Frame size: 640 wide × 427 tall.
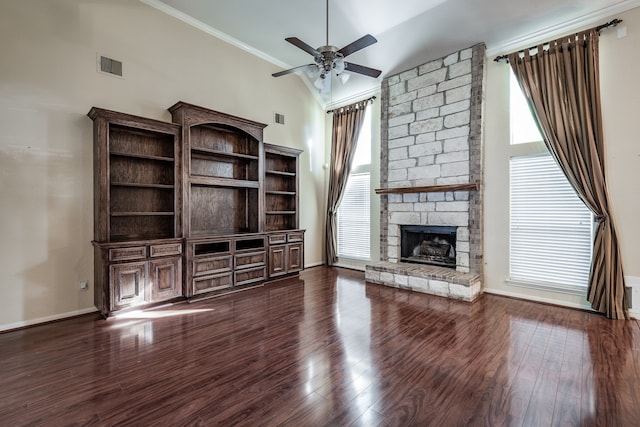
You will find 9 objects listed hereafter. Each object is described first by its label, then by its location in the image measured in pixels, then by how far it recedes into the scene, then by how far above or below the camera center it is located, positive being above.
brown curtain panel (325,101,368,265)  6.24 +1.20
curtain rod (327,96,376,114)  5.99 +2.32
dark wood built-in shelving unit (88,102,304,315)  3.59 +0.02
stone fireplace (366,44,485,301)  4.56 +0.57
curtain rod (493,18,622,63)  3.52 +2.30
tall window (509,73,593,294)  3.86 -0.12
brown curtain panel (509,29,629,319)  3.51 +1.03
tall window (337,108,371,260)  6.19 +0.12
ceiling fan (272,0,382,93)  3.08 +1.70
